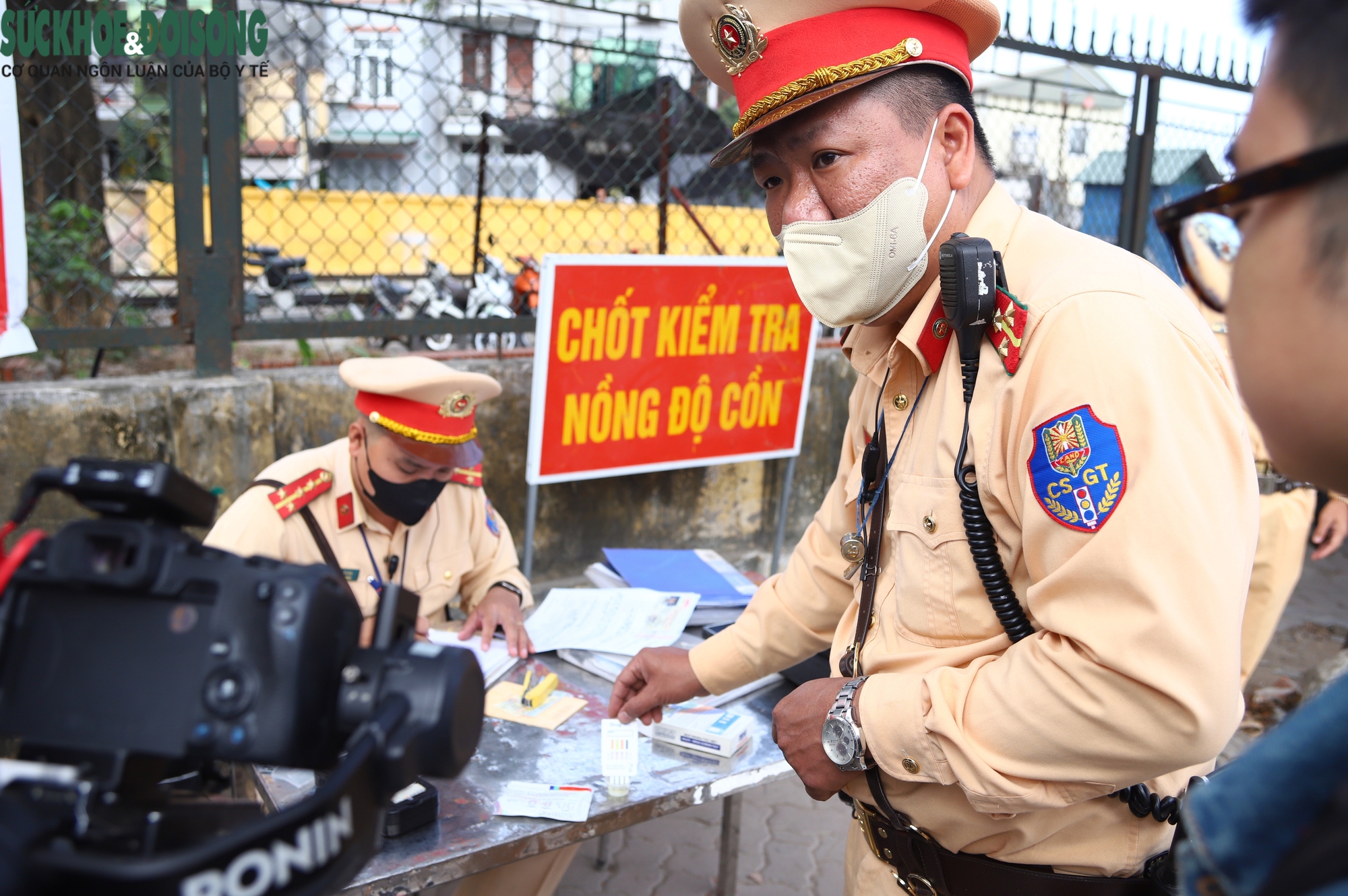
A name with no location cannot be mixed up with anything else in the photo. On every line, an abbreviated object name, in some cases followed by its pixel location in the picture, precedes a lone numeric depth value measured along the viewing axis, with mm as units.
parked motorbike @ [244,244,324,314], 3668
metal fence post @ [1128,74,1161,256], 5129
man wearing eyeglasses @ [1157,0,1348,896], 547
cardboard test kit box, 1863
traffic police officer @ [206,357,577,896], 2322
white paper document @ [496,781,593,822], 1663
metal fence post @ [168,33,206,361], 3045
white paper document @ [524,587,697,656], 2301
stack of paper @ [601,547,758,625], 2535
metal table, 1536
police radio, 1156
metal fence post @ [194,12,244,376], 3098
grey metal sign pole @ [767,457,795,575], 4332
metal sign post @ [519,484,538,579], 3539
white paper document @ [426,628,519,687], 2197
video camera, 703
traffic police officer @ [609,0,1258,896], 1006
